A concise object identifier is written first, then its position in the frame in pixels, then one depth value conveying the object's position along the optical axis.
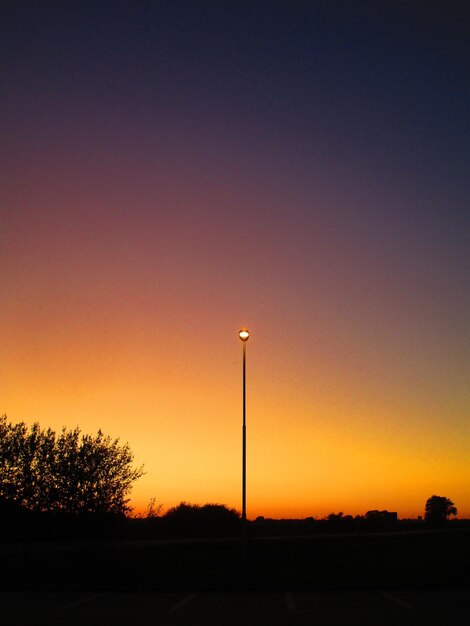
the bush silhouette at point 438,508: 145.88
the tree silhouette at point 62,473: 43.88
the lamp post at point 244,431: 22.50
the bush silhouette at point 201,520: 52.88
